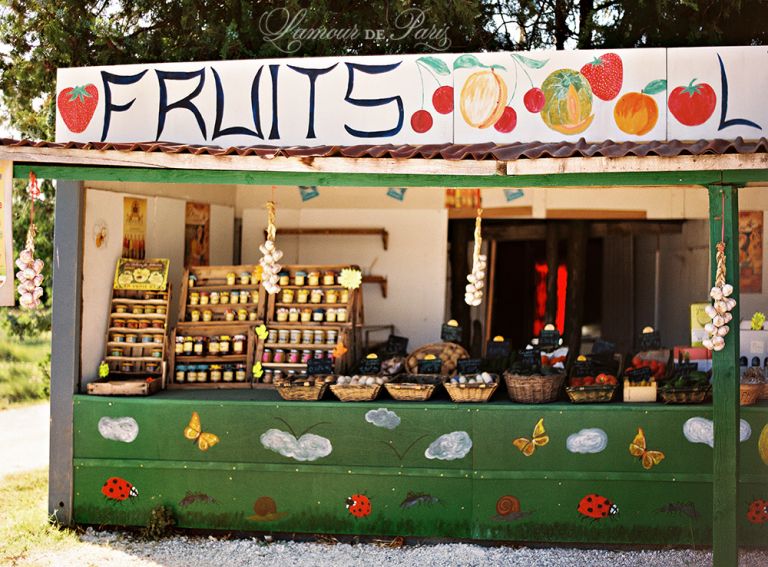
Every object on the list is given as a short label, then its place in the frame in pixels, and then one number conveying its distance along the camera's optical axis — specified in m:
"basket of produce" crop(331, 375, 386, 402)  7.28
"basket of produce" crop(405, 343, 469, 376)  8.05
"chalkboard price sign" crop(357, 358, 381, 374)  7.88
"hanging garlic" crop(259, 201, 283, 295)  6.76
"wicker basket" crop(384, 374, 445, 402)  7.23
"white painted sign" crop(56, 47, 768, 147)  7.59
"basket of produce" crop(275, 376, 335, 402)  7.36
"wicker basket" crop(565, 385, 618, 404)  7.10
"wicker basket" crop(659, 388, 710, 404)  7.02
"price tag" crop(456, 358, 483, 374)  7.52
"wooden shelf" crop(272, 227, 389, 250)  9.27
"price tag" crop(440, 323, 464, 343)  8.00
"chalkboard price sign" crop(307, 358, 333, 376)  7.74
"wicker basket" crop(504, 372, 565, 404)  7.12
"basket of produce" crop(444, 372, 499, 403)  7.14
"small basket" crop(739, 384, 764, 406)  7.00
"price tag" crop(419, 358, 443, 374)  7.75
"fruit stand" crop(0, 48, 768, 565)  6.95
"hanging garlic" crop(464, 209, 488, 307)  6.80
